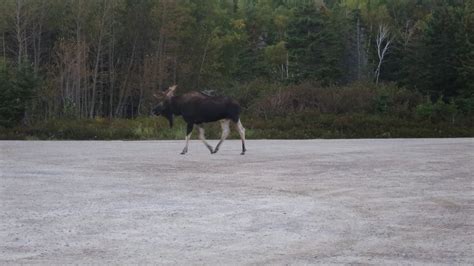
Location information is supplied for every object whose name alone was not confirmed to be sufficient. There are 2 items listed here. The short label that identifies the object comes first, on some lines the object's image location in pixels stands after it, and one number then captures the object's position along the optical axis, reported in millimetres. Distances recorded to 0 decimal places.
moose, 18312
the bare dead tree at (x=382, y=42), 61797
